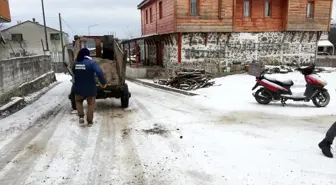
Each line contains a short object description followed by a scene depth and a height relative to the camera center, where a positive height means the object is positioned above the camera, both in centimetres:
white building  4212 +295
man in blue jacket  634 -49
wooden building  1823 +161
